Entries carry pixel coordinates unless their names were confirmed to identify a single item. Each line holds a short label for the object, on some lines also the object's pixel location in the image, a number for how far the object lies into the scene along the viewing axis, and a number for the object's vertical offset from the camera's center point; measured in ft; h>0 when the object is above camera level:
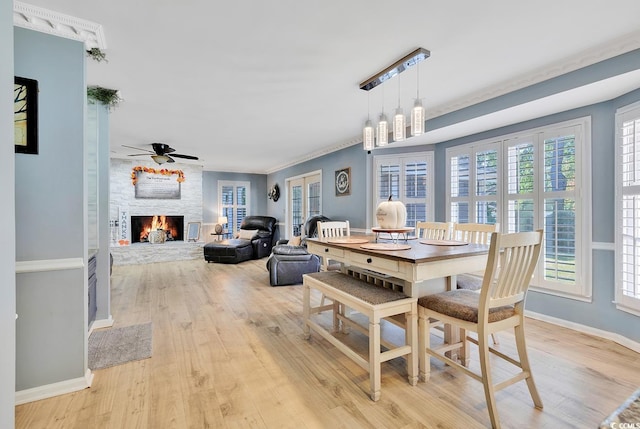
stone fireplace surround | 21.26 +0.48
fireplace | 22.84 -1.26
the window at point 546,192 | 9.29 +0.73
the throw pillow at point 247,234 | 23.88 -1.75
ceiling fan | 16.26 +3.54
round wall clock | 26.94 +1.93
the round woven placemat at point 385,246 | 6.82 -0.83
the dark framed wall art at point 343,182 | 17.65 +1.94
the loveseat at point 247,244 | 20.90 -2.38
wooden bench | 5.87 -2.10
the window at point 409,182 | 14.70 +1.63
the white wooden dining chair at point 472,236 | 8.23 -0.77
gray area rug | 7.42 -3.75
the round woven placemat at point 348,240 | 8.00 -0.81
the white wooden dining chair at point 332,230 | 10.67 -0.68
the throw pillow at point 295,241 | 17.81 -1.76
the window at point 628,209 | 7.89 +0.09
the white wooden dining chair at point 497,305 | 5.19 -1.85
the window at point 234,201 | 27.73 +1.14
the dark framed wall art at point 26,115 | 5.70 +1.97
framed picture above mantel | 22.53 +2.47
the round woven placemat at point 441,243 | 7.70 -0.83
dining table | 5.79 -1.04
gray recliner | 14.75 -2.70
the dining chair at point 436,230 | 9.83 -0.62
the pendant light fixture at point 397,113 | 7.22 +2.58
